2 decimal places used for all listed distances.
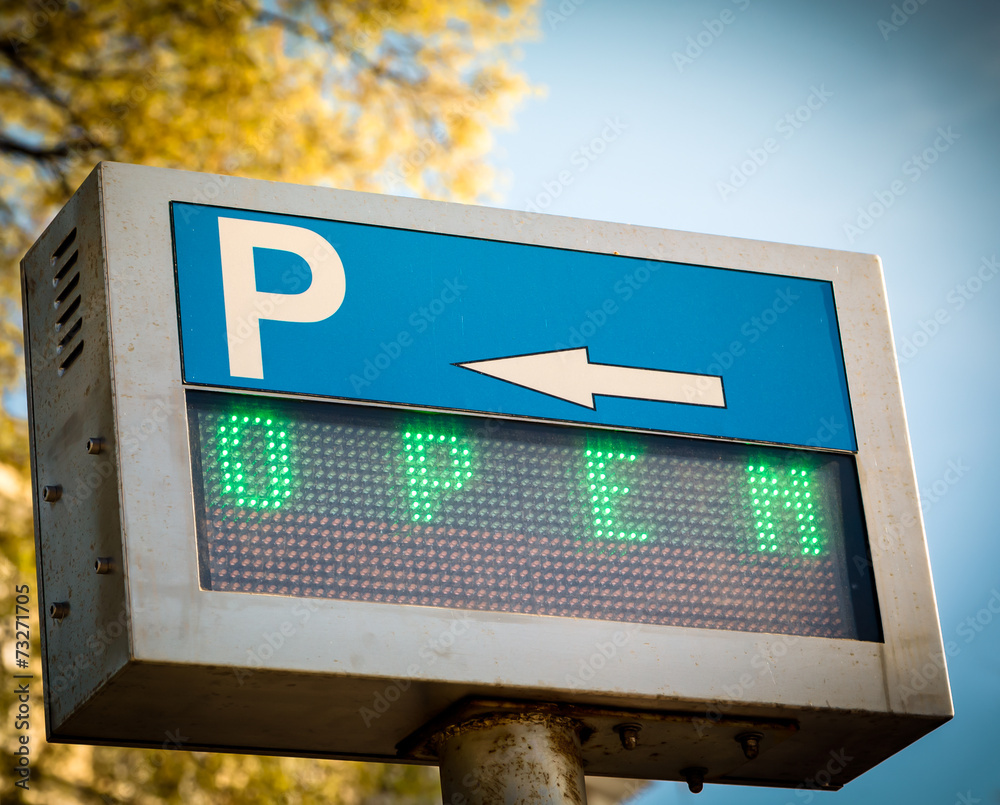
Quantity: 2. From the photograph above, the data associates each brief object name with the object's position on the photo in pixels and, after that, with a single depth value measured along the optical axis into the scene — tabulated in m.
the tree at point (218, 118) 6.77
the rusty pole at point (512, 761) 2.64
